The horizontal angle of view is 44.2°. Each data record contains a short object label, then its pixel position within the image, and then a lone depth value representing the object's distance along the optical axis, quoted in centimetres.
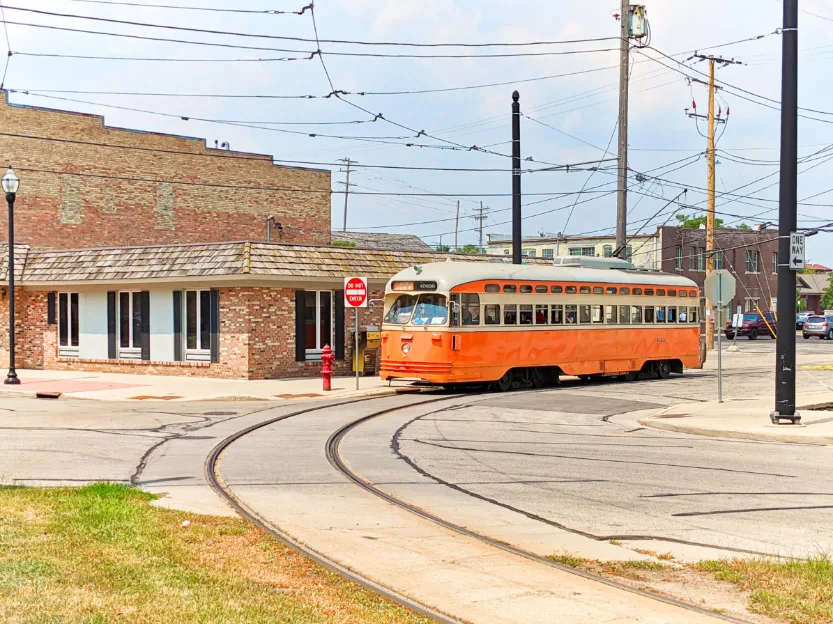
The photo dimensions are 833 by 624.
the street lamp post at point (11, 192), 2644
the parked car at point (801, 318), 8244
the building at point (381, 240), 7994
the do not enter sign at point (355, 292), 2503
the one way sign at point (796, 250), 1730
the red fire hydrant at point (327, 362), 2461
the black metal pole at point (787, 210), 1733
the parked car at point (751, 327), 6931
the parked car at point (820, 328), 7338
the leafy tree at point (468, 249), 12609
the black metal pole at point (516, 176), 2939
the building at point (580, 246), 7738
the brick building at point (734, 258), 7612
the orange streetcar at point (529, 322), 2419
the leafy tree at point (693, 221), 9106
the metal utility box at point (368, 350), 2941
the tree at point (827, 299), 12119
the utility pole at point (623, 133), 3030
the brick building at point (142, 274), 2802
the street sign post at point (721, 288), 2145
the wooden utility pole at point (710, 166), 4200
